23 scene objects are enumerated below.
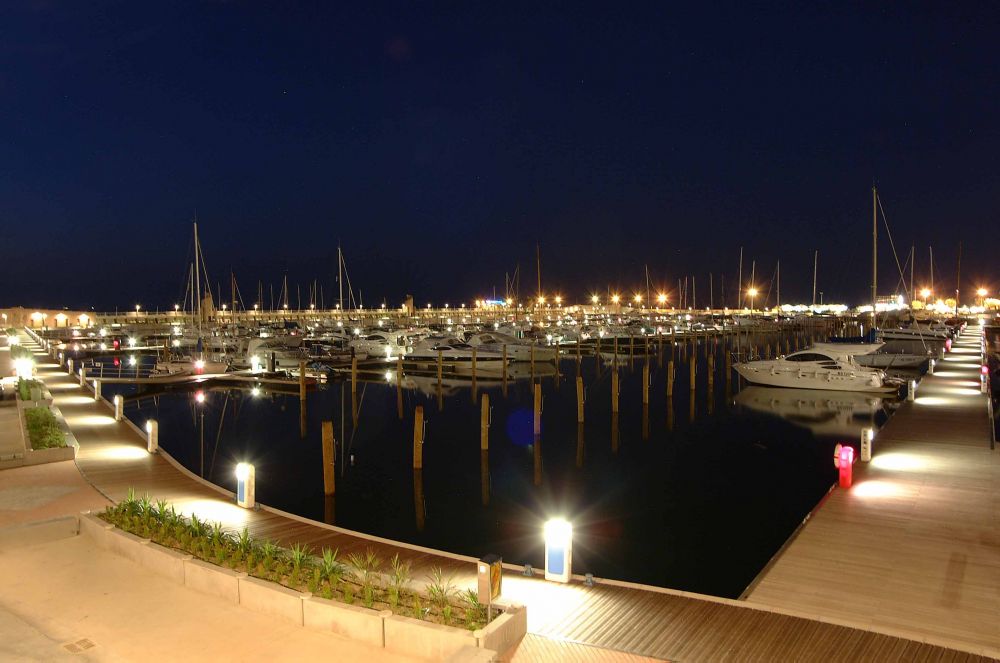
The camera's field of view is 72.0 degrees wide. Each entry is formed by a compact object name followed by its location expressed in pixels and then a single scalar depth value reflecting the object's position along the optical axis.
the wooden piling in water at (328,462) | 19.55
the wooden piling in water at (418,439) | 21.75
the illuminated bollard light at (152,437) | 19.41
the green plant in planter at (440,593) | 8.45
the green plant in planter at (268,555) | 9.46
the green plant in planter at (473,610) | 7.96
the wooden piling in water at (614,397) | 34.61
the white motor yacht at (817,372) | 38.22
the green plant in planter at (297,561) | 9.15
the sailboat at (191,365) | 46.04
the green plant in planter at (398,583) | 8.48
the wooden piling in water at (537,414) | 28.78
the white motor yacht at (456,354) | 51.25
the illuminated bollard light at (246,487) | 14.24
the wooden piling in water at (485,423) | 25.53
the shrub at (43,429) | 18.70
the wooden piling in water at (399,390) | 37.89
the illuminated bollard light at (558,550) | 9.91
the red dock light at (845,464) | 15.59
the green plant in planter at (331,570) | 9.05
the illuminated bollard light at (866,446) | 17.78
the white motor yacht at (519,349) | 53.78
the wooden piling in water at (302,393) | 36.42
